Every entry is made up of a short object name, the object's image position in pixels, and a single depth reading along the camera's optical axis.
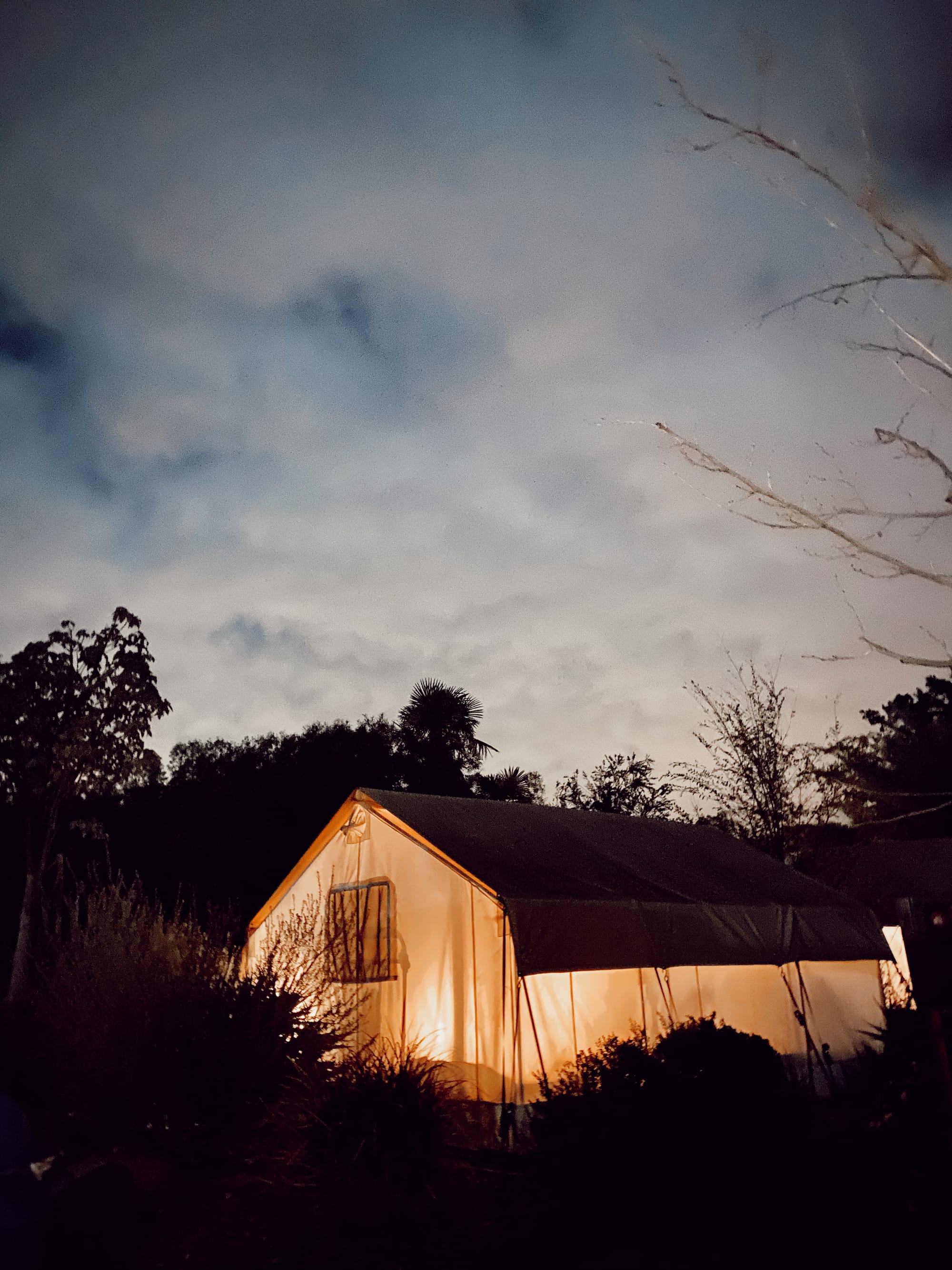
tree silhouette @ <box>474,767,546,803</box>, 22.50
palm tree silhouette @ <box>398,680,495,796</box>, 21.75
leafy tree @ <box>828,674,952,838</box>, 31.50
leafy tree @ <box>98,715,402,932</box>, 19.94
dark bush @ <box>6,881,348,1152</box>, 6.71
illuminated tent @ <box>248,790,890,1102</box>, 8.05
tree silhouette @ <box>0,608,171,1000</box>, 17.08
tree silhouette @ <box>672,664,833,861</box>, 17.11
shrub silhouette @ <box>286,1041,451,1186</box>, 6.18
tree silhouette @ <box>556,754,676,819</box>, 27.22
